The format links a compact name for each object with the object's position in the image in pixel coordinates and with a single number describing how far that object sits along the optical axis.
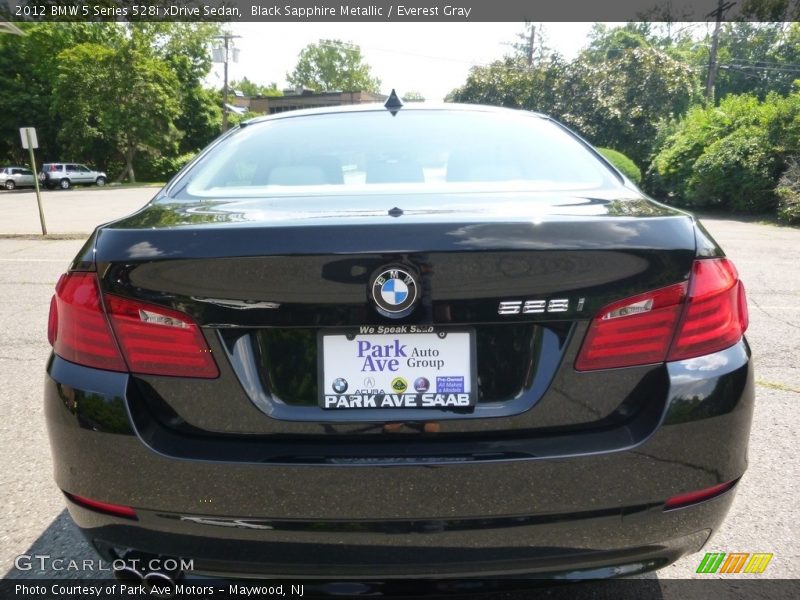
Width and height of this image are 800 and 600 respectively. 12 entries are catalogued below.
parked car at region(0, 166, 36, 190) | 40.38
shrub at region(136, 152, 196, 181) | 47.75
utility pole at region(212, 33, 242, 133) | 42.30
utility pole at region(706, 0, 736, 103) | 32.56
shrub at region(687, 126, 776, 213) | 17.52
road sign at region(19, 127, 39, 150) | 12.77
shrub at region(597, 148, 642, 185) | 16.04
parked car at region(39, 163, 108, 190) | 41.60
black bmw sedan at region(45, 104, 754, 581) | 1.48
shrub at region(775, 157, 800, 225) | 15.34
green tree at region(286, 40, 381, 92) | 100.31
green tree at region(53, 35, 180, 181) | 41.66
